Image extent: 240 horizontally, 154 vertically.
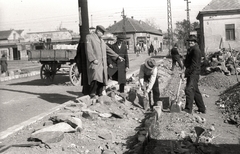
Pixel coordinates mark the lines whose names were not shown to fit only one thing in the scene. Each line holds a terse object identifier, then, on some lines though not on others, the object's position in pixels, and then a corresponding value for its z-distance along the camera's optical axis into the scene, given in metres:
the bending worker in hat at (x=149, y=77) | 6.78
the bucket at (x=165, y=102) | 7.89
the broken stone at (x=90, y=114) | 5.90
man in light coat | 7.09
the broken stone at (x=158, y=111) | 6.37
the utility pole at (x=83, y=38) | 7.82
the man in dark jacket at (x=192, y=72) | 7.18
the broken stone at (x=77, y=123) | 4.99
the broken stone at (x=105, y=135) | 5.00
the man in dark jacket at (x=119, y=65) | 8.32
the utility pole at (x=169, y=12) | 41.10
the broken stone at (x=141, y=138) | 4.69
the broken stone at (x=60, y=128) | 4.67
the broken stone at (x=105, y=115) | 6.10
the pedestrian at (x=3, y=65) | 19.88
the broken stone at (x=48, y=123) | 5.36
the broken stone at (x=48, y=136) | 4.38
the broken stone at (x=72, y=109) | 6.41
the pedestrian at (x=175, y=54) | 17.41
